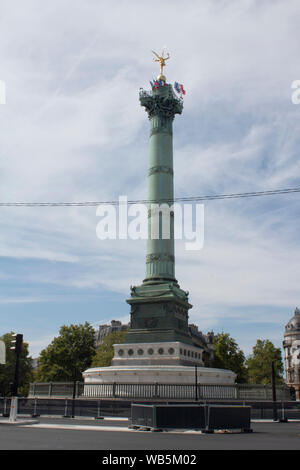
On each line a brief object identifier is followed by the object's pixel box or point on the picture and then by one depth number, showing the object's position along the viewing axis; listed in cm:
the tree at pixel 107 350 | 6256
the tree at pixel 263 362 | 8025
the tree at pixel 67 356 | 6512
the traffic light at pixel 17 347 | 2398
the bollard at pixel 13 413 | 2231
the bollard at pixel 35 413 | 2694
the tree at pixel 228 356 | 6988
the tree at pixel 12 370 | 7025
